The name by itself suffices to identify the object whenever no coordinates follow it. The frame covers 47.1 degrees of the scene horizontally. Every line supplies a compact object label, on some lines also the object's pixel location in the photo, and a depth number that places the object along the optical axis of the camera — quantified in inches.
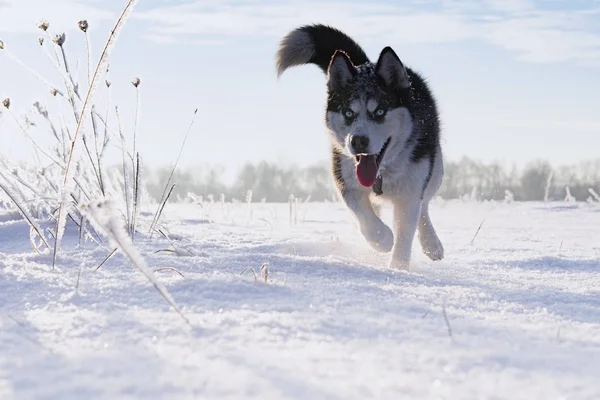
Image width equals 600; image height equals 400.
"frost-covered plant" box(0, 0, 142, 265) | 115.8
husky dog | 145.9
